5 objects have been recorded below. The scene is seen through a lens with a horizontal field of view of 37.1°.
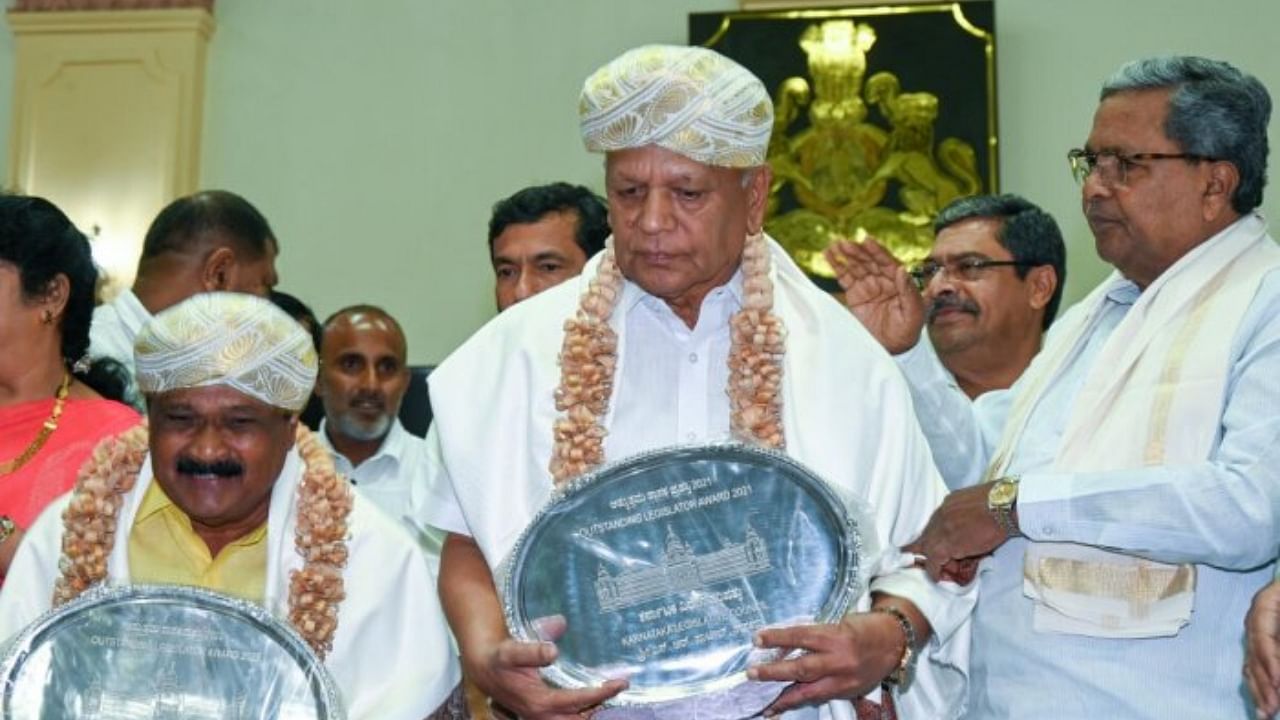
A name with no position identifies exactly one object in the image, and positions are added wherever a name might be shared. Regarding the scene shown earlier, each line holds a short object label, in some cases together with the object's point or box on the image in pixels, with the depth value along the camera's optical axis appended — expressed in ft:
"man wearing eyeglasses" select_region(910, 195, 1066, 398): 17.92
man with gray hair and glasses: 10.92
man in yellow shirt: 11.46
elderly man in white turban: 10.62
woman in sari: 13.48
